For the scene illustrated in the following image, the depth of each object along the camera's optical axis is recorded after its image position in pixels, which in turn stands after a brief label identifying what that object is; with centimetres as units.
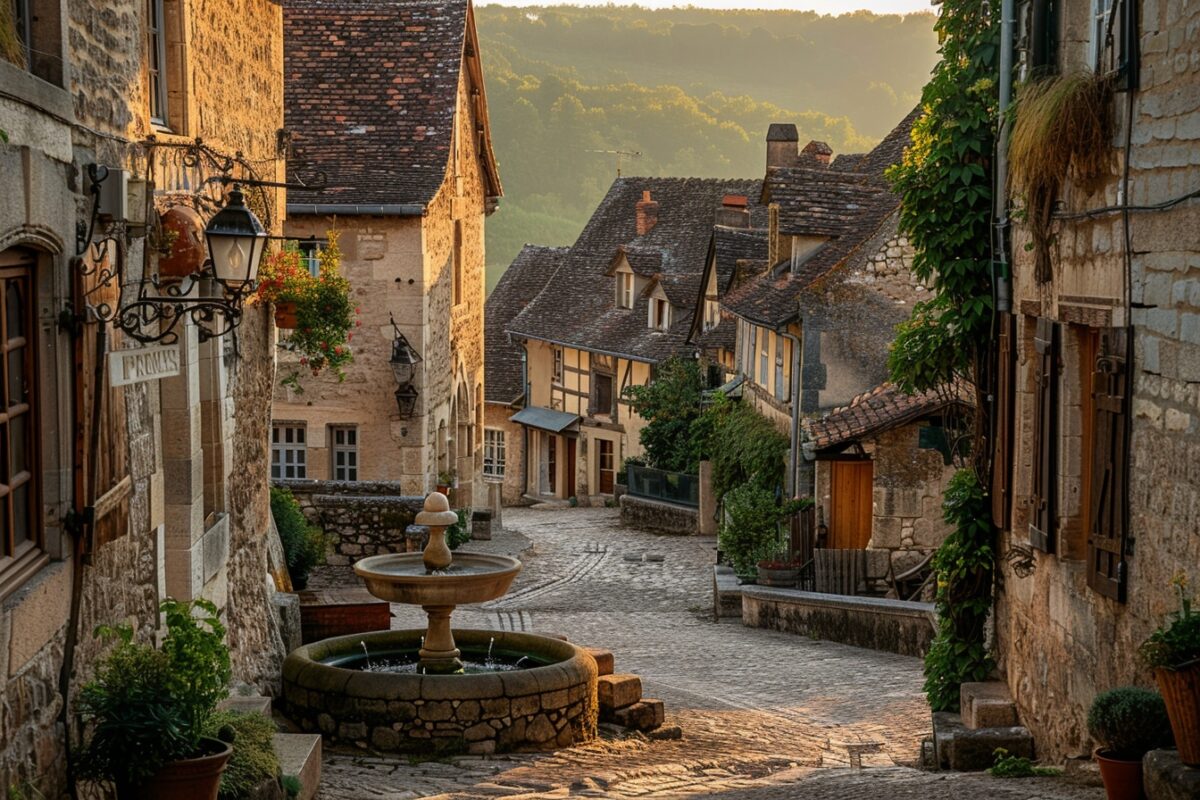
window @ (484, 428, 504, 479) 3859
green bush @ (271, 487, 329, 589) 1574
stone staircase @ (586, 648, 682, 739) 1180
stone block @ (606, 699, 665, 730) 1180
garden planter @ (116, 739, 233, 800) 628
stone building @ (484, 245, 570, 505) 3788
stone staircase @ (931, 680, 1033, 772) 916
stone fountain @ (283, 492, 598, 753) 1074
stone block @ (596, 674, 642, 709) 1180
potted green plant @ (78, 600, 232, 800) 623
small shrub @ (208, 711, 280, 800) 711
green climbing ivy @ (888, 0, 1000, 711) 1015
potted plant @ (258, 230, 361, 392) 1222
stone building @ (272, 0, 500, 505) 2177
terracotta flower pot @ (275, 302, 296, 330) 1261
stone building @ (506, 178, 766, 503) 3378
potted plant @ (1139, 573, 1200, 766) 570
